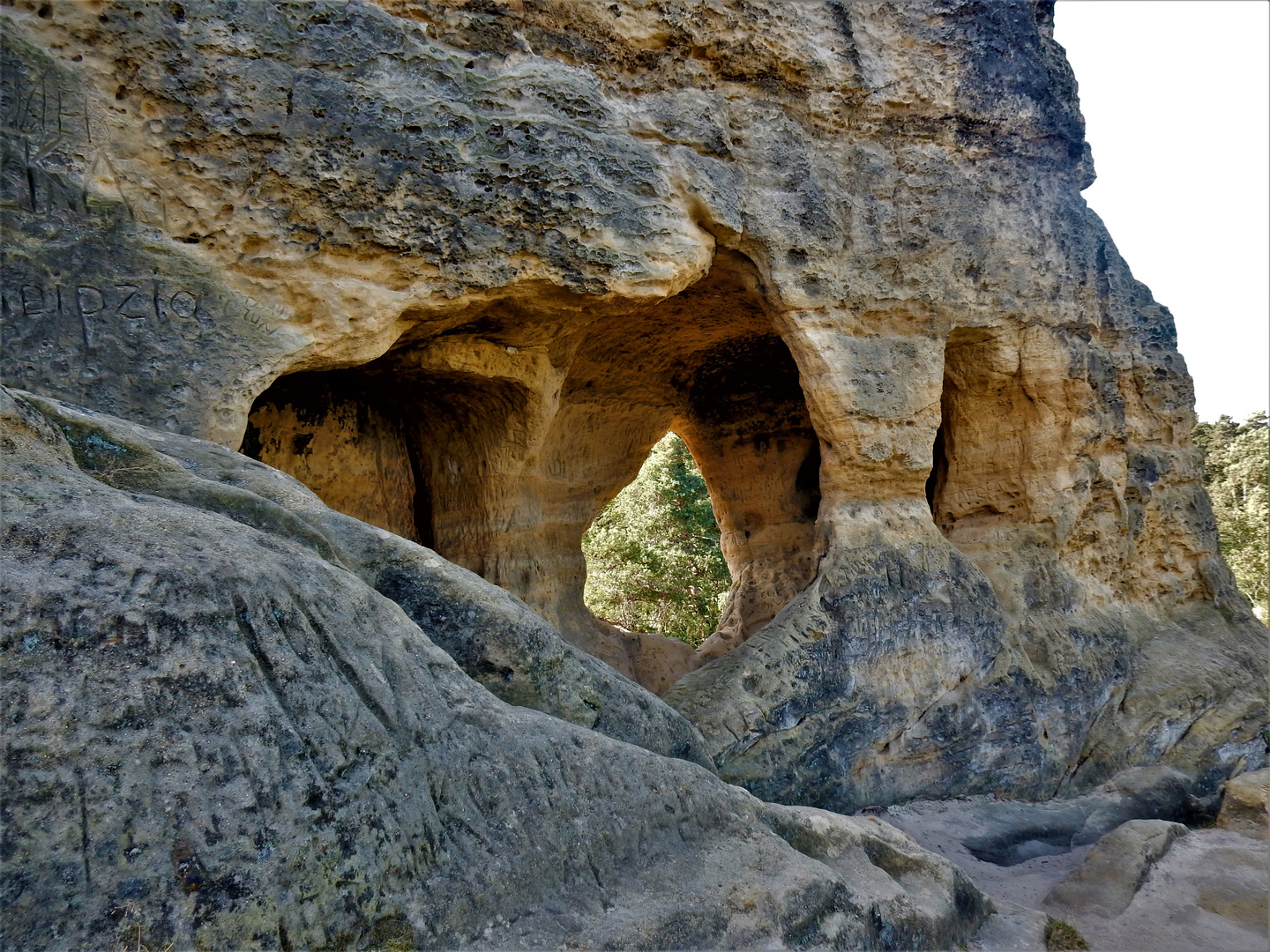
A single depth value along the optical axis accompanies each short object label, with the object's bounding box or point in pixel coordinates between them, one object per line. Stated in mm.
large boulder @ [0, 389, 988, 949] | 1877
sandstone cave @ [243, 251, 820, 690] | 6023
